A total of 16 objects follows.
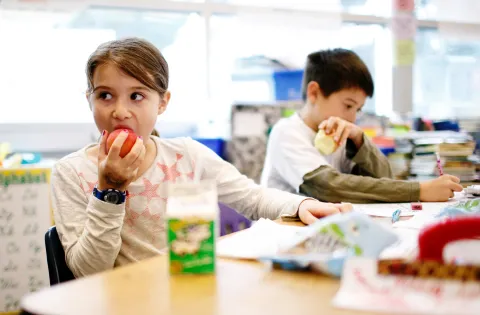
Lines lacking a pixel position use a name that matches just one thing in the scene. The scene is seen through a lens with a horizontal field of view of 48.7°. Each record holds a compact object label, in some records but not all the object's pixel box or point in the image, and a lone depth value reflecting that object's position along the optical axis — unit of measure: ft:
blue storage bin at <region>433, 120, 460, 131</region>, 10.14
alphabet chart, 6.97
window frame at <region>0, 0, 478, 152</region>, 8.84
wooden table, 1.91
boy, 4.87
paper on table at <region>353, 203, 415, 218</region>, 4.05
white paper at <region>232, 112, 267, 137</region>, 8.97
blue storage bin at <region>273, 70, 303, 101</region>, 10.02
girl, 3.15
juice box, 2.28
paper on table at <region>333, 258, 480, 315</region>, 1.81
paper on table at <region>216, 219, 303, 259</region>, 2.72
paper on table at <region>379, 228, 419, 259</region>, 2.60
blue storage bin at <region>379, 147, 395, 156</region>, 8.47
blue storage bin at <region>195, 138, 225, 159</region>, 8.68
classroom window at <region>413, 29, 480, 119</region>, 12.59
